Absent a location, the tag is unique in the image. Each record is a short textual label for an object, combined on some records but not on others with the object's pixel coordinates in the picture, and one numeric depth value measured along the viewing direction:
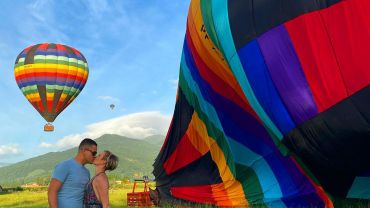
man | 4.71
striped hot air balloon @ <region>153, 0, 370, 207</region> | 6.16
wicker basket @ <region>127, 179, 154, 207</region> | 13.47
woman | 4.68
